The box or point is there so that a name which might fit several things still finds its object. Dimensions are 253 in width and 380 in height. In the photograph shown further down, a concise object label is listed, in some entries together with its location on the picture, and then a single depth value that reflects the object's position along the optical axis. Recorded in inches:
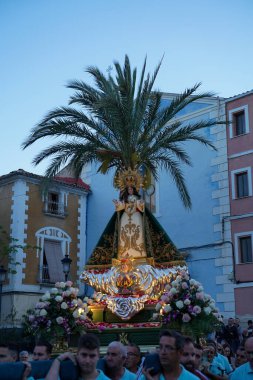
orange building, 900.6
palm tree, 530.6
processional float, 486.3
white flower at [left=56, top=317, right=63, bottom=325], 432.5
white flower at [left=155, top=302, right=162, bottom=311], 438.3
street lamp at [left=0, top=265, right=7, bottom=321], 688.4
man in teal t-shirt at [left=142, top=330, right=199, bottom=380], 169.2
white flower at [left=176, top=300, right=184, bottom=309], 416.5
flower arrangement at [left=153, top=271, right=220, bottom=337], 415.5
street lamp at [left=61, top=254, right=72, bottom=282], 637.9
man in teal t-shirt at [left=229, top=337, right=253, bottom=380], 214.4
